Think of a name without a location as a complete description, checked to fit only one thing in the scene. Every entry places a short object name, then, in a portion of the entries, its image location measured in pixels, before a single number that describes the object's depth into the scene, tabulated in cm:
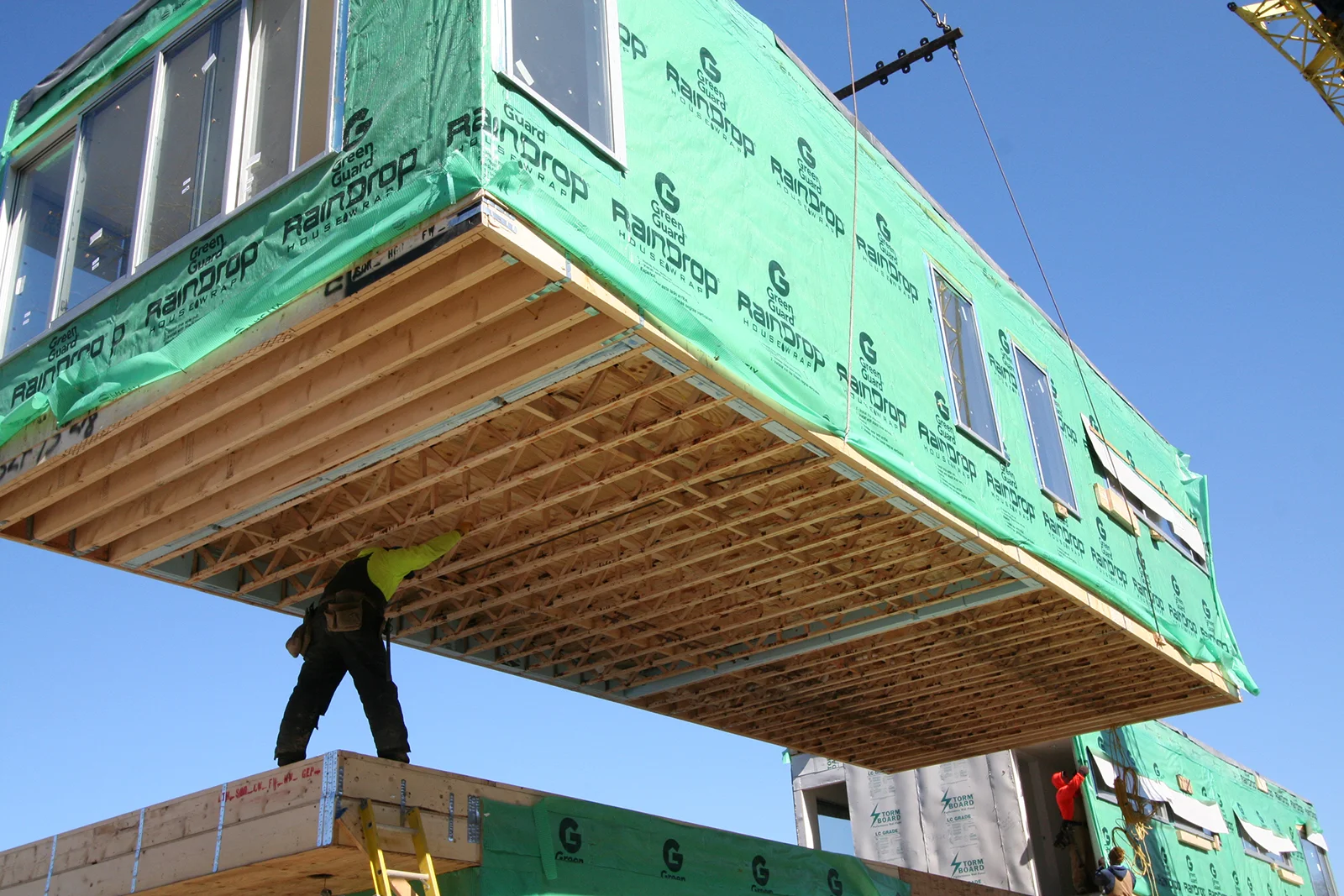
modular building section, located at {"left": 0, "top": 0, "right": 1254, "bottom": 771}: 767
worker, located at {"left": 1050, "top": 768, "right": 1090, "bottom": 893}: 1942
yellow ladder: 725
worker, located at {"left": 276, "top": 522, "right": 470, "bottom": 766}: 898
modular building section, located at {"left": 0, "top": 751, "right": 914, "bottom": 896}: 759
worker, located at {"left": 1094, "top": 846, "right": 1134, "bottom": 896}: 1672
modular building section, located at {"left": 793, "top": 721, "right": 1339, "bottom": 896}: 2034
